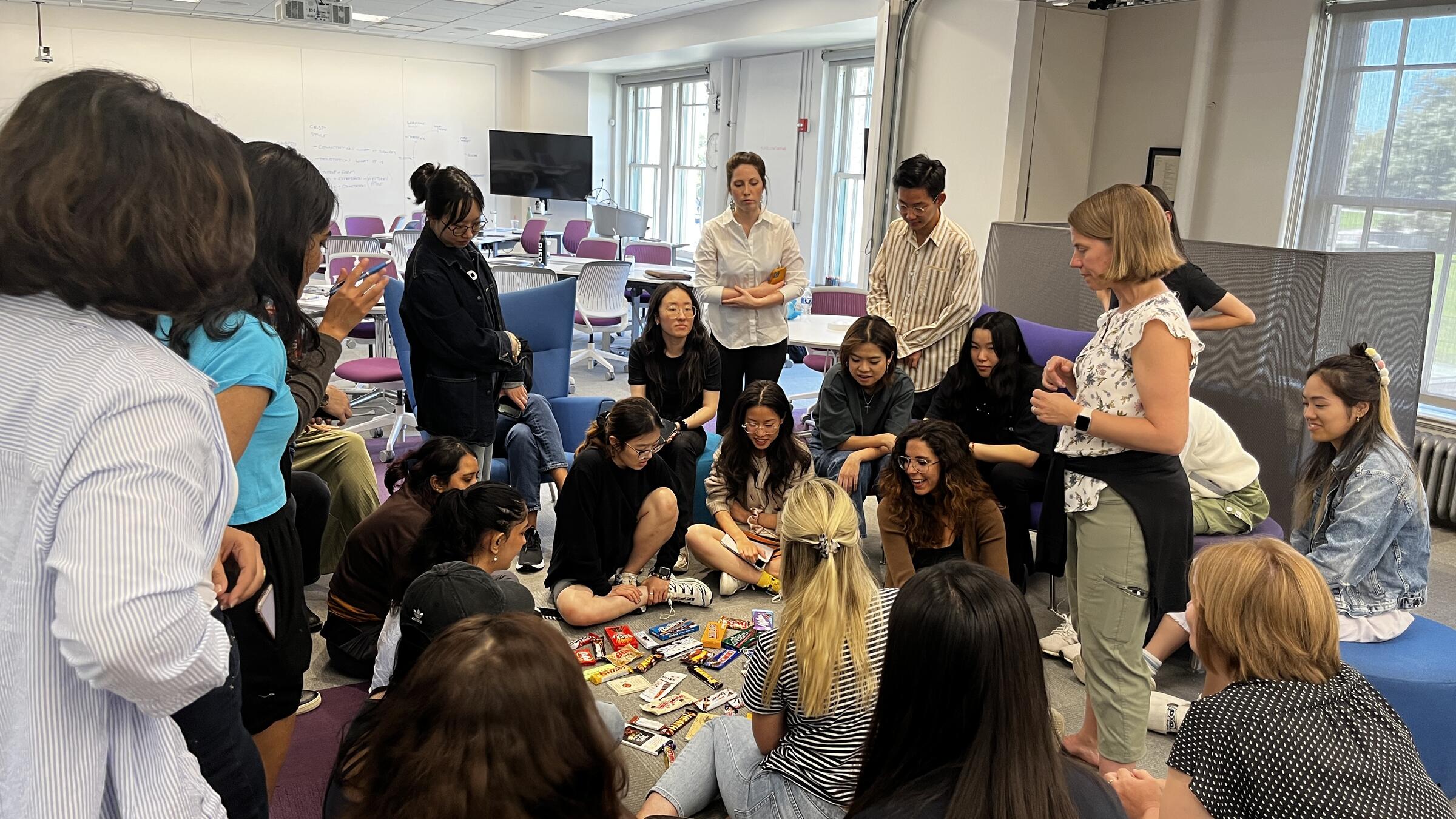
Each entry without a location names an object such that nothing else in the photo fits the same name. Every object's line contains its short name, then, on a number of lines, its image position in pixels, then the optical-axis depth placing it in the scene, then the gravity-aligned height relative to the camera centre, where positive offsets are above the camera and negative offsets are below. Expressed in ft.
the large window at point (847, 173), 29.32 +1.63
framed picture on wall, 19.44 +1.49
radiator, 15.25 -3.33
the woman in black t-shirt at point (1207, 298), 10.94 -0.60
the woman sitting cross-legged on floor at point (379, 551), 9.22 -3.31
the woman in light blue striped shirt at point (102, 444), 2.88 -0.77
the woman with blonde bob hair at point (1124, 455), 6.90 -1.62
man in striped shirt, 12.55 -0.67
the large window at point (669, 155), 38.06 +2.50
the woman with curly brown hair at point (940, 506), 10.69 -3.03
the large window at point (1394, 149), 16.05 +1.80
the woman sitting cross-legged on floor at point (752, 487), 11.97 -3.39
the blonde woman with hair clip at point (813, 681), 6.04 -2.85
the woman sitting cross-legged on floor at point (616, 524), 10.78 -3.53
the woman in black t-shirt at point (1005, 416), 11.80 -2.30
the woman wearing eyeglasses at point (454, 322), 10.71 -1.33
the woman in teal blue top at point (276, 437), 5.37 -1.32
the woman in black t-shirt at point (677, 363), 13.47 -2.04
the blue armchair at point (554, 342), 14.61 -2.02
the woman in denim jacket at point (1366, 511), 8.48 -2.24
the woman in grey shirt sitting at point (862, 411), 12.65 -2.43
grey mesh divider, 12.03 -1.03
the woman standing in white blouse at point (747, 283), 14.08 -0.90
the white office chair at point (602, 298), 23.81 -2.09
